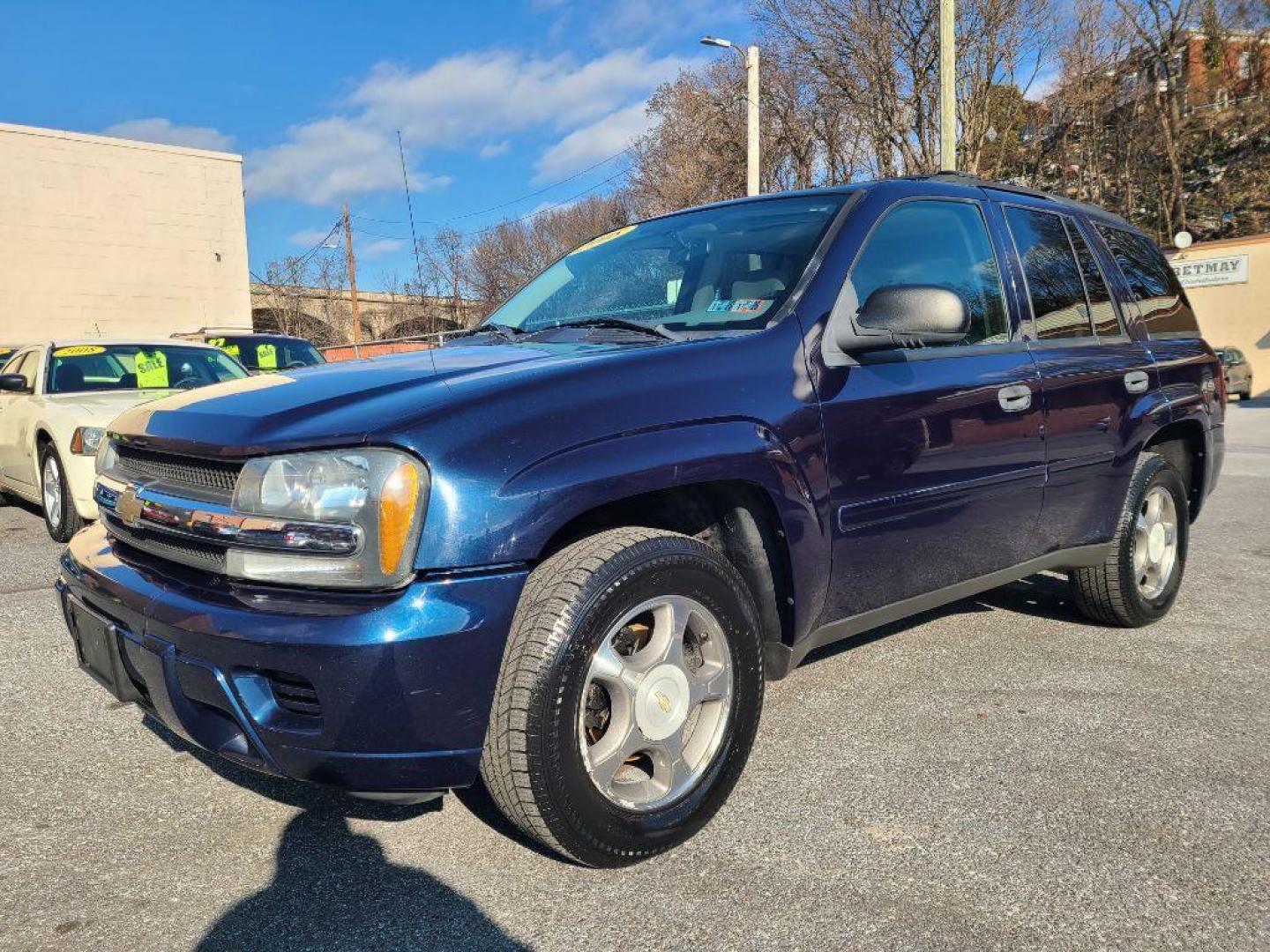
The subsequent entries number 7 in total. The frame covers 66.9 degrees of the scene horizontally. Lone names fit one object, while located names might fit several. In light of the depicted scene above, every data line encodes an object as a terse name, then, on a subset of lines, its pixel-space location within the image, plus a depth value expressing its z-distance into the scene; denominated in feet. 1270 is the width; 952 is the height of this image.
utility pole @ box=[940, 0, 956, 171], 53.31
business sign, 87.51
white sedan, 20.68
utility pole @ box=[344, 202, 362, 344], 112.57
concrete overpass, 126.52
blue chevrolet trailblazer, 6.56
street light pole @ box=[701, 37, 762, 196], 60.95
